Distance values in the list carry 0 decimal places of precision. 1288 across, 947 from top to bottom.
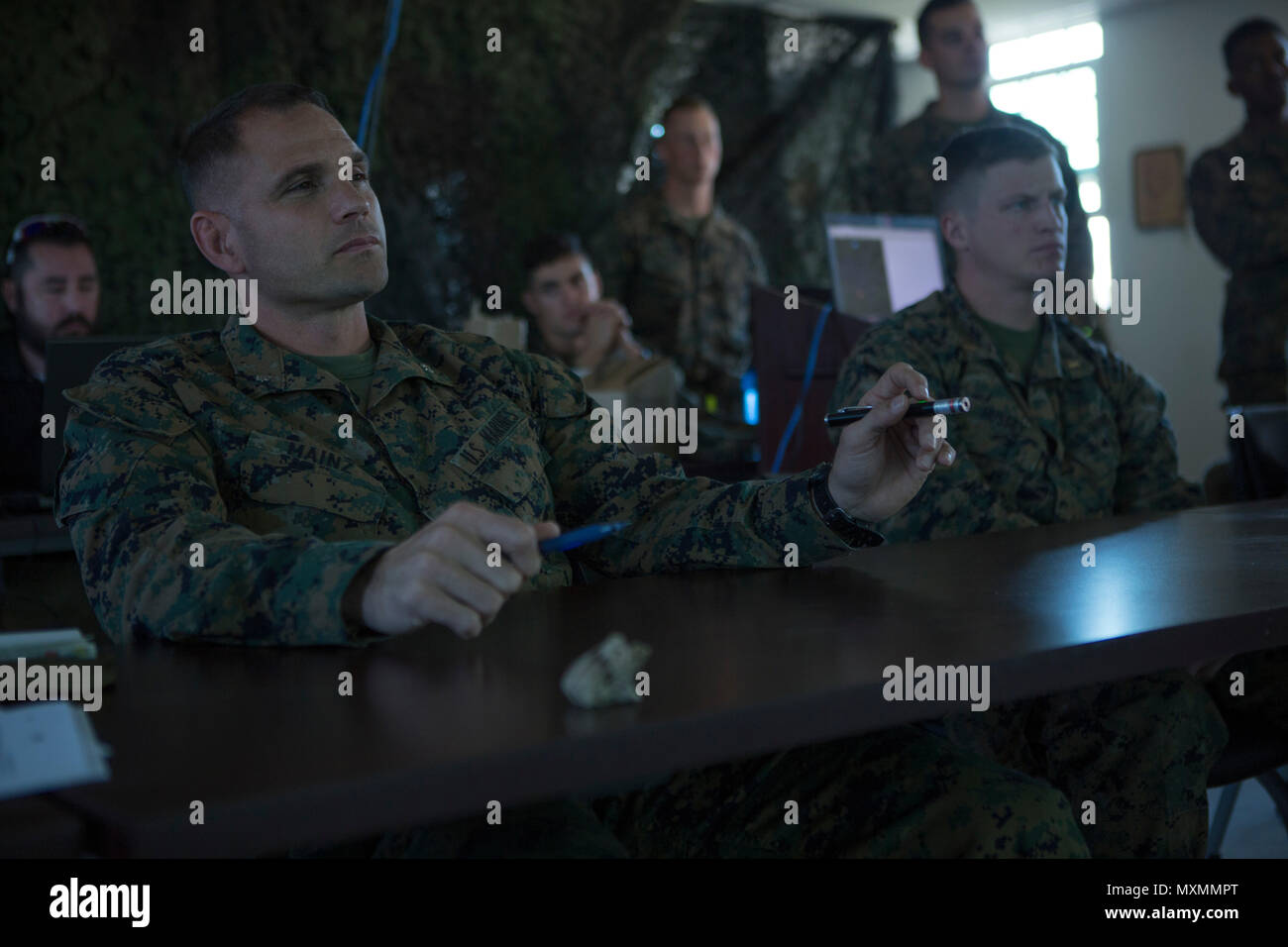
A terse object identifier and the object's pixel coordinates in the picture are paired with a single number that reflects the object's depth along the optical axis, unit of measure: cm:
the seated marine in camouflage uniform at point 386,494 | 106
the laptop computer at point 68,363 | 220
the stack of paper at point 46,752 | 69
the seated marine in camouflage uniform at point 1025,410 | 171
